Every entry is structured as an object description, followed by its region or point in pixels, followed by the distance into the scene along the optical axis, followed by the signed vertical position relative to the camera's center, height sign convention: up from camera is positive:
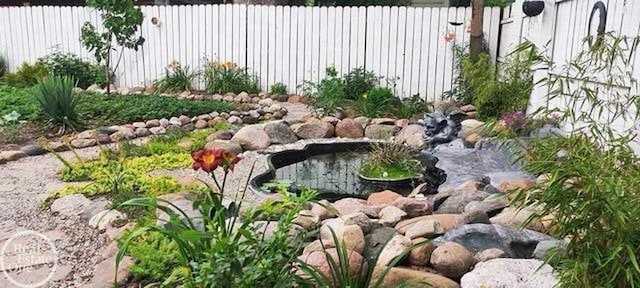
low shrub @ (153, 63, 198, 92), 8.24 -0.94
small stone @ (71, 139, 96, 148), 5.08 -1.17
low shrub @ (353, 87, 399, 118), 6.35 -0.95
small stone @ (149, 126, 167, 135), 5.62 -1.15
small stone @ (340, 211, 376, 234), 2.59 -0.93
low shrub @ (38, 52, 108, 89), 8.70 -0.86
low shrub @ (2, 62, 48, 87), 8.56 -0.97
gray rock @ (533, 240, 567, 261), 2.15 -0.87
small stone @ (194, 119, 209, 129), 5.91 -1.13
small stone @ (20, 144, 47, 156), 4.80 -1.18
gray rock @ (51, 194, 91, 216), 3.25 -1.13
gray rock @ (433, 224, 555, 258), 2.29 -0.89
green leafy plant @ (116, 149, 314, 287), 1.65 -0.72
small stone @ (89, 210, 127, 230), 2.99 -1.10
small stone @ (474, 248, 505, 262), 2.21 -0.91
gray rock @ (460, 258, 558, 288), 1.92 -0.88
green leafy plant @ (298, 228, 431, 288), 1.83 -0.88
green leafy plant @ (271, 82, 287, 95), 7.84 -0.98
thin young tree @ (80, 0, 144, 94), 7.24 -0.16
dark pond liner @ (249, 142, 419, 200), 4.02 -1.20
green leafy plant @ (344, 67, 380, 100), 7.17 -0.80
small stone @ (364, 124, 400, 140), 5.46 -1.08
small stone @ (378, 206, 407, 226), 2.81 -1.00
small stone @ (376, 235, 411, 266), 2.25 -0.94
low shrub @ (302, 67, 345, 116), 6.26 -0.92
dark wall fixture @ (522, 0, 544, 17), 4.59 +0.15
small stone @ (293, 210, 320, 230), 2.63 -0.96
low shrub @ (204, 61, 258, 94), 7.93 -0.87
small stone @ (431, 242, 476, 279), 2.15 -0.92
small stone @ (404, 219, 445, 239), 2.48 -0.93
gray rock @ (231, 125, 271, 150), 5.06 -1.09
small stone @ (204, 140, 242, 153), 4.80 -1.11
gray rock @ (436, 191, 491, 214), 3.02 -0.98
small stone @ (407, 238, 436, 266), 2.24 -0.93
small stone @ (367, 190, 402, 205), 3.43 -1.10
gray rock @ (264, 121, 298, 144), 5.30 -1.08
